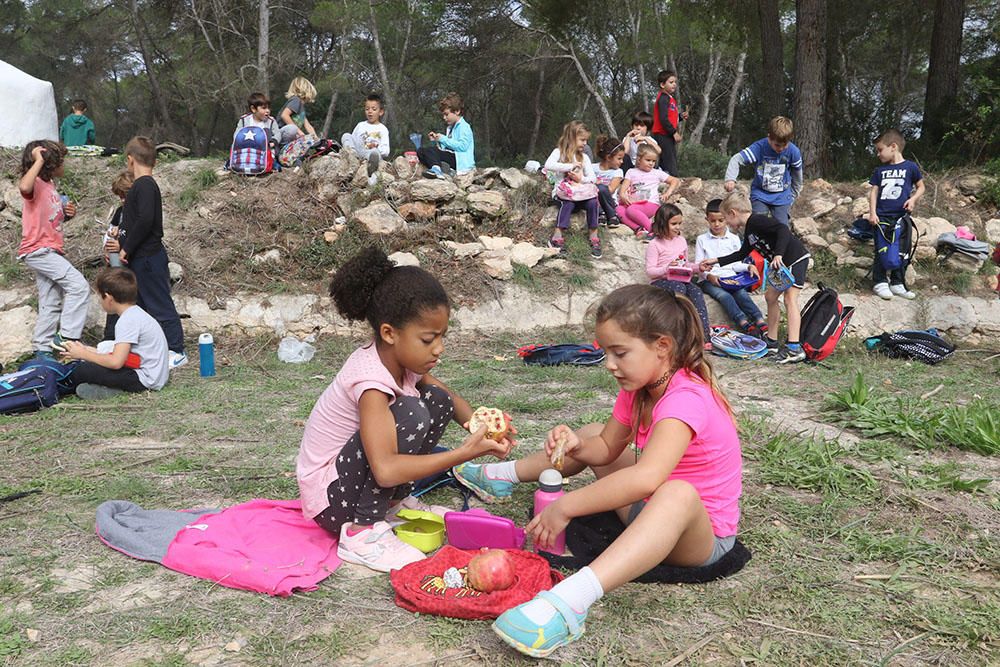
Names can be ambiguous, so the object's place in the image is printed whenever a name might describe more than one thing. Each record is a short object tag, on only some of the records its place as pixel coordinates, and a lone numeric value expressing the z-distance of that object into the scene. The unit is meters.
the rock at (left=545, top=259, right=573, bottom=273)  8.27
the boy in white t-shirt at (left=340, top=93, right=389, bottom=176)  9.12
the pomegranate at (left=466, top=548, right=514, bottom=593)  2.40
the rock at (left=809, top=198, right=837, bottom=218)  9.54
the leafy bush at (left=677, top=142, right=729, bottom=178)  15.47
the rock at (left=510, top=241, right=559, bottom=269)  8.23
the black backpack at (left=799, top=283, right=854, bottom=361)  6.45
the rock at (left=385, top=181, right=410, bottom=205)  8.59
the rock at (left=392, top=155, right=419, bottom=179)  8.93
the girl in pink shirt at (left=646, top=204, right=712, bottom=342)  7.13
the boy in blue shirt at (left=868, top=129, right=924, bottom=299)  8.05
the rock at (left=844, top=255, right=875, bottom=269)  8.70
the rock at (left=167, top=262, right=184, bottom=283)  7.62
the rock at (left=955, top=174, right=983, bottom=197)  9.79
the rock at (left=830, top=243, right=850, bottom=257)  8.88
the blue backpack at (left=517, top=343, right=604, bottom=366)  6.31
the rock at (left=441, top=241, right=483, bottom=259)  8.16
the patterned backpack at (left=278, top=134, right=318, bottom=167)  8.97
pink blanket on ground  2.56
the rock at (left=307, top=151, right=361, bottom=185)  8.59
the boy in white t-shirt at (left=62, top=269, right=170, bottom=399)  5.24
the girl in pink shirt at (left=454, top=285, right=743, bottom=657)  2.12
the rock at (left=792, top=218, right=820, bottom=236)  9.12
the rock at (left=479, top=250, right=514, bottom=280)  7.98
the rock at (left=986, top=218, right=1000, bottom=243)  9.15
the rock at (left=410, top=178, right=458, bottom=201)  8.52
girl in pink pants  9.06
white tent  10.62
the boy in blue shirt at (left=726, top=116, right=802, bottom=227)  8.13
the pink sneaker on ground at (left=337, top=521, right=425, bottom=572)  2.72
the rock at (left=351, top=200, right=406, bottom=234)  8.13
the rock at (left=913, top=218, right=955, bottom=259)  8.68
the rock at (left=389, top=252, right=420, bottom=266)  7.83
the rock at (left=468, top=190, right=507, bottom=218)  8.64
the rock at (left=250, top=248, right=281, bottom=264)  7.83
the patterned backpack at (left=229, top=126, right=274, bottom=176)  8.73
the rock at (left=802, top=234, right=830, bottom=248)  8.91
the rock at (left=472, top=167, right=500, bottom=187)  9.12
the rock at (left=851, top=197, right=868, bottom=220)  9.36
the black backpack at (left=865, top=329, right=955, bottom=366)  6.55
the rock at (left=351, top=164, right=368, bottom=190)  8.60
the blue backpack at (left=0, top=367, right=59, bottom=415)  4.82
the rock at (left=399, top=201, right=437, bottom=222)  8.48
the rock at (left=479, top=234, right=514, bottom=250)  8.33
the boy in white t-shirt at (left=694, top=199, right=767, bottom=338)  7.55
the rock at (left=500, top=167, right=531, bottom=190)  9.13
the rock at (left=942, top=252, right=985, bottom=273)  8.51
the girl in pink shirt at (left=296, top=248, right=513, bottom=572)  2.62
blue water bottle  6.00
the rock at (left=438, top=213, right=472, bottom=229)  8.49
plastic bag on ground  6.65
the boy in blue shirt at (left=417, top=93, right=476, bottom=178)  9.09
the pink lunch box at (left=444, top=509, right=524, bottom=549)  2.76
